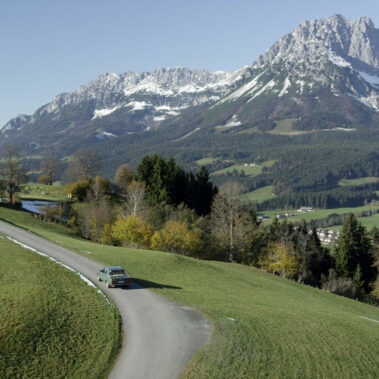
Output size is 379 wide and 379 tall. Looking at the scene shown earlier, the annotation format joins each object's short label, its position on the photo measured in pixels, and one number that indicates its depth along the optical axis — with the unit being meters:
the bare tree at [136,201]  74.44
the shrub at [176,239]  64.44
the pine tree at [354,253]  80.61
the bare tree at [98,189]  85.62
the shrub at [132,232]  64.62
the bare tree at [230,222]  69.06
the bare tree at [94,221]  71.38
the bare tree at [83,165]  112.19
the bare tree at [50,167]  122.12
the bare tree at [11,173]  79.06
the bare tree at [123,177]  112.38
